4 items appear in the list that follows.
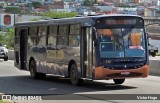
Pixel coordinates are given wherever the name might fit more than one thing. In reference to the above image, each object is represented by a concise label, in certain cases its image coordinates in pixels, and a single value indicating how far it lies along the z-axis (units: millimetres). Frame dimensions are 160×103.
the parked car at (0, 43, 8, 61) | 42781
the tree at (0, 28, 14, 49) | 97438
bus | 17234
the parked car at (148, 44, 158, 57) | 54206
